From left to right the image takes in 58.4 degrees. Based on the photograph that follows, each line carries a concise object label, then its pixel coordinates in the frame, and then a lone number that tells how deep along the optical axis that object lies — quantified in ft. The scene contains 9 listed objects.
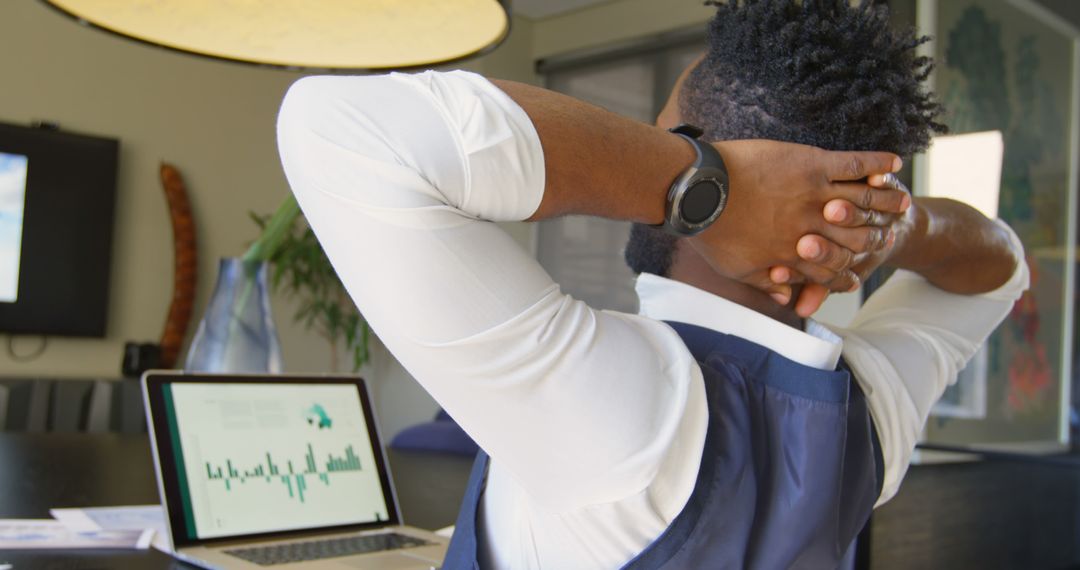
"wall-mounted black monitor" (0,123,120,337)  14.35
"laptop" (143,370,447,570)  3.40
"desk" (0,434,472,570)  3.26
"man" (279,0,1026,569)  1.77
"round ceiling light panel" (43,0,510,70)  4.79
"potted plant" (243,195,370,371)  16.60
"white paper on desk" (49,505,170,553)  3.59
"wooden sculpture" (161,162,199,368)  15.49
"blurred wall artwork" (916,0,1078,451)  8.54
